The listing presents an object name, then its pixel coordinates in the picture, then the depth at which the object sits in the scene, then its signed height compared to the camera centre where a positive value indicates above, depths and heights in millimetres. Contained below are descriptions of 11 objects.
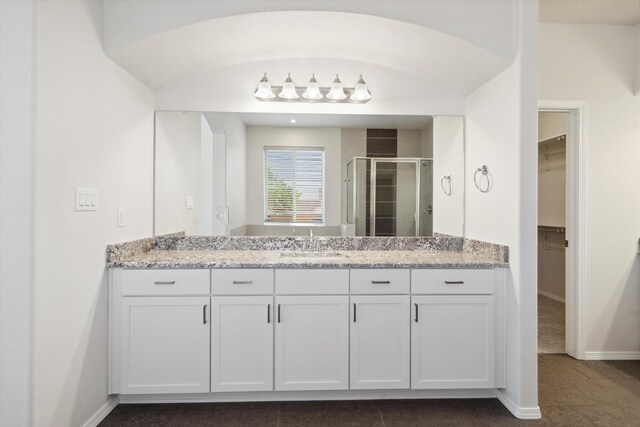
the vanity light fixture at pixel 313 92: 2875 +855
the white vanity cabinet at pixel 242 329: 2396 -658
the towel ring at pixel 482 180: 2699 +243
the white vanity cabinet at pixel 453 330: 2459 -673
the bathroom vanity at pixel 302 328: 2387 -654
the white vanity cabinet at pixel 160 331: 2379 -667
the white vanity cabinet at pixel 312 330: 2414 -667
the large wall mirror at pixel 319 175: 3039 +294
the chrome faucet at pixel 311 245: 3023 -220
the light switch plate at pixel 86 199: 2065 +74
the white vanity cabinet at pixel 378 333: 2436 -687
